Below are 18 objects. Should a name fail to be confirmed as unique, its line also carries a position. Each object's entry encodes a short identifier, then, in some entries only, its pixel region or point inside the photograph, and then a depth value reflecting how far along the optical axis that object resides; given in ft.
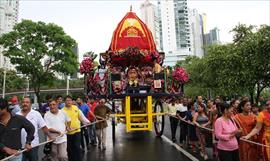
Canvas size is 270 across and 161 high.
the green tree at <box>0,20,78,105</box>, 63.51
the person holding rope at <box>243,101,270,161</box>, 11.87
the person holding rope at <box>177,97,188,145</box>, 22.47
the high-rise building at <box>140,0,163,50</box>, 261.32
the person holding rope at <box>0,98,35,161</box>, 9.88
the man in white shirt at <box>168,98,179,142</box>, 24.10
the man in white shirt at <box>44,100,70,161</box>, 13.74
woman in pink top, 11.89
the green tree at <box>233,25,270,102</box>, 37.39
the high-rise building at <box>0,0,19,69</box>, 185.40
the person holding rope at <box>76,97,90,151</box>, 21.86
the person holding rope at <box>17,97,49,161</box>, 12.02
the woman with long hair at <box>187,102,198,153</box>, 19.65
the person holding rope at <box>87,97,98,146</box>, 23.53
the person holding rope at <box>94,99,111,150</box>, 21.86
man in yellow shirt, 15.47
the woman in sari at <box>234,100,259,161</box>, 12.54
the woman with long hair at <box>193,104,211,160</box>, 17.82
